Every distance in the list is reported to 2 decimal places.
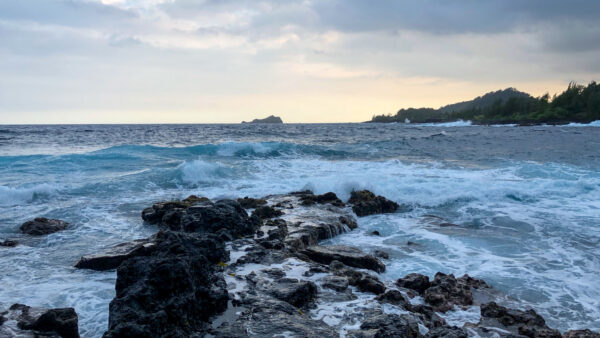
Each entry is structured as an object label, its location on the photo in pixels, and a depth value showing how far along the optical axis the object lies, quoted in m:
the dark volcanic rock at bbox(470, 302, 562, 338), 4.11
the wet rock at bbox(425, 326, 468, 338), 3.67
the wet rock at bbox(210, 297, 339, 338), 3.57
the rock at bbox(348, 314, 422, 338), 3.52
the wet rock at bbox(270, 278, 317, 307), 4.34
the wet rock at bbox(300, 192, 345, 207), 10.44
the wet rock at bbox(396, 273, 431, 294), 5.34
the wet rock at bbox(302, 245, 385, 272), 6.09
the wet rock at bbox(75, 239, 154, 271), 5.74
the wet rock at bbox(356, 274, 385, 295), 4.93
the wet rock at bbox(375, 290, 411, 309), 4.54
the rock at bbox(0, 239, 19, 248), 6.91
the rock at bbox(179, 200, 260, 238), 6.82
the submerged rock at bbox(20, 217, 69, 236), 7.73
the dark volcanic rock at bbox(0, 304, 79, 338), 3.61
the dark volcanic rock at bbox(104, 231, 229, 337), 3.29
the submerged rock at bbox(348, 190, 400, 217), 10.24
